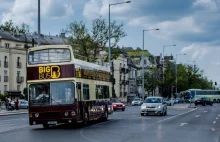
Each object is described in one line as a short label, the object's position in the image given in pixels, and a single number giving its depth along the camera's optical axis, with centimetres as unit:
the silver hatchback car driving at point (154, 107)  3694
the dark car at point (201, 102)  8600
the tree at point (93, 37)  7231
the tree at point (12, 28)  10843
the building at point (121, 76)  11881
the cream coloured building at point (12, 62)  8488
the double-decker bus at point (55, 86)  2184
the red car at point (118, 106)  5226
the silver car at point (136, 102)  8100
